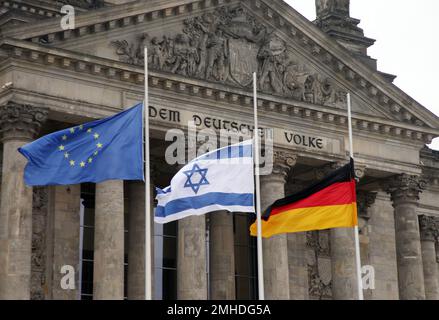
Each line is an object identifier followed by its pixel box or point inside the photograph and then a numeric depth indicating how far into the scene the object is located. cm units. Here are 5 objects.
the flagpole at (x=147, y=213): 2730
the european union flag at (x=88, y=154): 2802
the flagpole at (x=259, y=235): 2915
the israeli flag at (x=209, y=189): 2881
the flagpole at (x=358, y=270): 3061
